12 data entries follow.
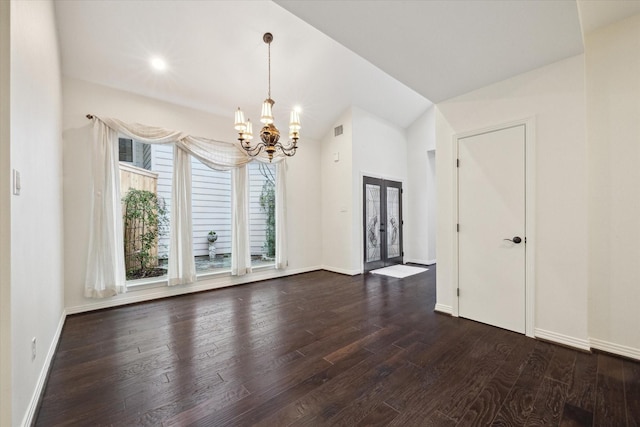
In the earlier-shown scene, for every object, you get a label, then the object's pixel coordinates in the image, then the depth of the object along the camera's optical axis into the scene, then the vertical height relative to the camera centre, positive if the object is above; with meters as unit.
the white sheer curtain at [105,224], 3.39 -0.12
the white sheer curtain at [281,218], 5.33 -0.10
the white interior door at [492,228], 2.73 -0.19
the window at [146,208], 4.14 +0.11
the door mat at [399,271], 5.55 -1.31
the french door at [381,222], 5.92 -0.25
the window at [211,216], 5.17 -0.05
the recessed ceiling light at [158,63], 3.55 +2.05
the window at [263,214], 5.49 -0.02
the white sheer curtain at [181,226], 4.08 -0.18
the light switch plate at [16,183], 1.39 +0.18
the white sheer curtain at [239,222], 4.74 -0.15
